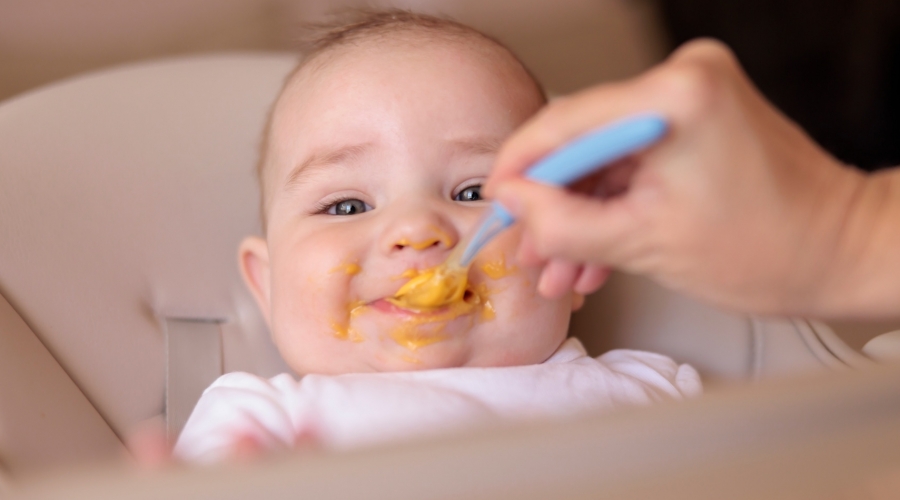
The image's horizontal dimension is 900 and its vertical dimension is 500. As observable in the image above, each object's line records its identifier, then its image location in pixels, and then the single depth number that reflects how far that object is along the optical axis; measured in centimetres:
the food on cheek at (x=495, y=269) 54
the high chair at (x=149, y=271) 57
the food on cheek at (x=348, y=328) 54
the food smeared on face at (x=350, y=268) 54
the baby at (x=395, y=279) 53
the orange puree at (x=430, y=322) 53
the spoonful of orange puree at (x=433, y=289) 52
